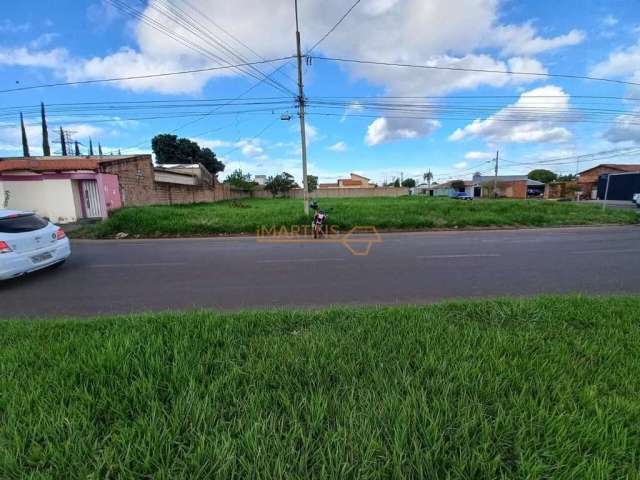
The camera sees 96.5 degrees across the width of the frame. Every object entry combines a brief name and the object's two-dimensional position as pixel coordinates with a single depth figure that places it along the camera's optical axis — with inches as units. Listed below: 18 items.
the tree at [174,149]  1729.8
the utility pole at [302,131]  513.7
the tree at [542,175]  2849.4
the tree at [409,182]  3935.8
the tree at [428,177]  3486.7
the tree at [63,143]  1931.8
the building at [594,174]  1784.0
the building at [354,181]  3015.0
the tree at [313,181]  2394.6
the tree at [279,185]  1857.3
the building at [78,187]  548.4
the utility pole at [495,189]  2055.9
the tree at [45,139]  1461.9
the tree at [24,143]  1351.1
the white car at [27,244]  197.2
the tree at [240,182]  1810.9
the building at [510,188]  1961.1
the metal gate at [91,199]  575.8
